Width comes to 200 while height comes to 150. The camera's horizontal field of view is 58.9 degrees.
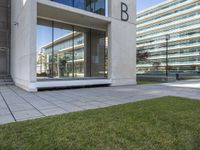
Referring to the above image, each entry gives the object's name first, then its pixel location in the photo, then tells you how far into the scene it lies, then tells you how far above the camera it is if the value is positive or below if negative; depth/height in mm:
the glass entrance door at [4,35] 16750 +3524
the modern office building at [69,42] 10727 +2333
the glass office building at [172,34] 61219 +15277
